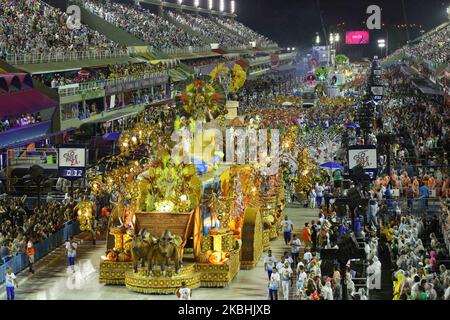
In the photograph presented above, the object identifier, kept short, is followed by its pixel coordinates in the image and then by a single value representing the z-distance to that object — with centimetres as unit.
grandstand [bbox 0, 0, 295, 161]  4344
